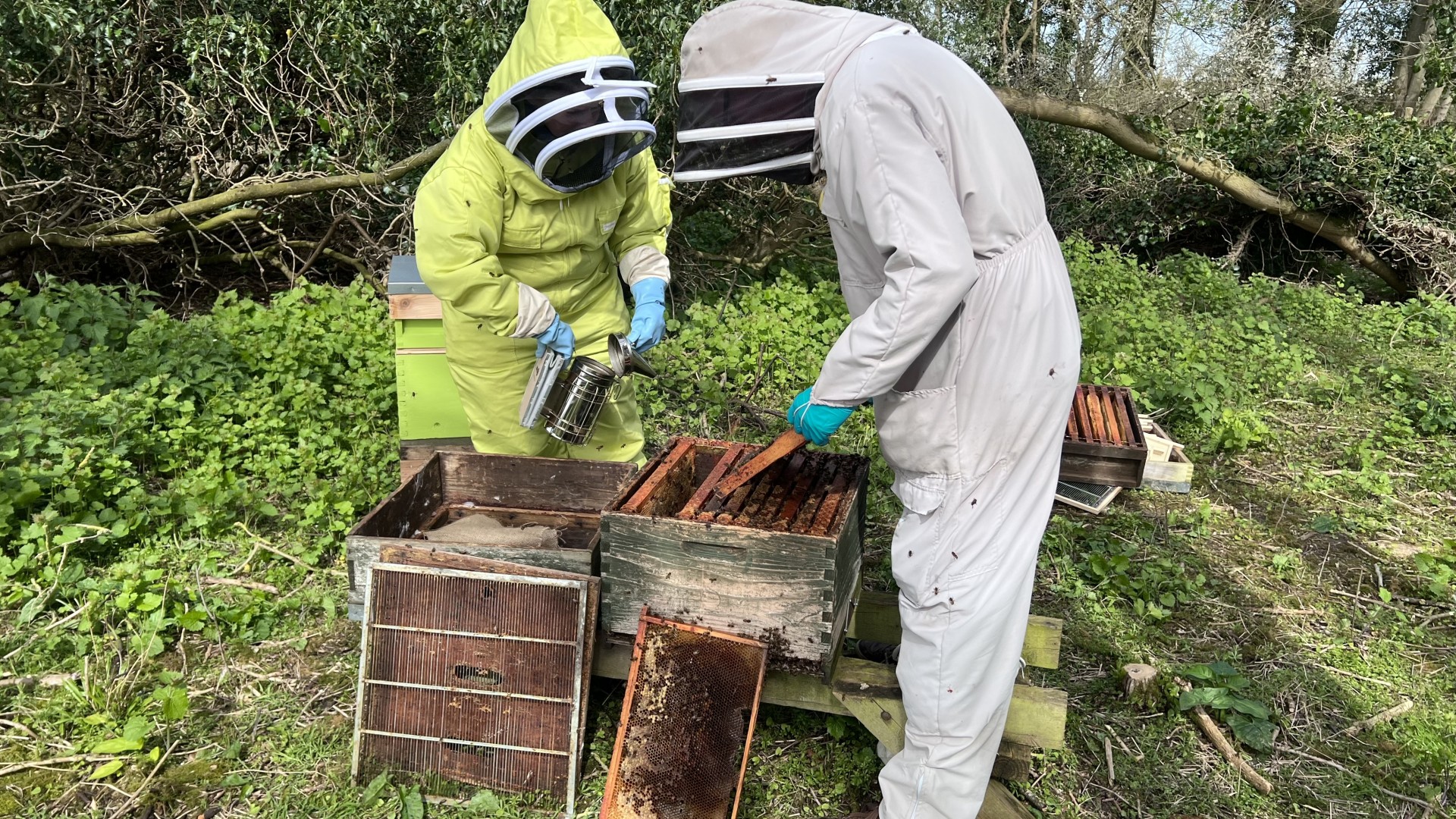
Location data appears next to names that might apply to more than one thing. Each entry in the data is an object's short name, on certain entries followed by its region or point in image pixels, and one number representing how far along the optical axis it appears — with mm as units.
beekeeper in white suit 1861
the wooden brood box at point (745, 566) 2201
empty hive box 3166
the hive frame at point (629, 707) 2285
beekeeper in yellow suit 2791
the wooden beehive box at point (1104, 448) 3887
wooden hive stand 2350
